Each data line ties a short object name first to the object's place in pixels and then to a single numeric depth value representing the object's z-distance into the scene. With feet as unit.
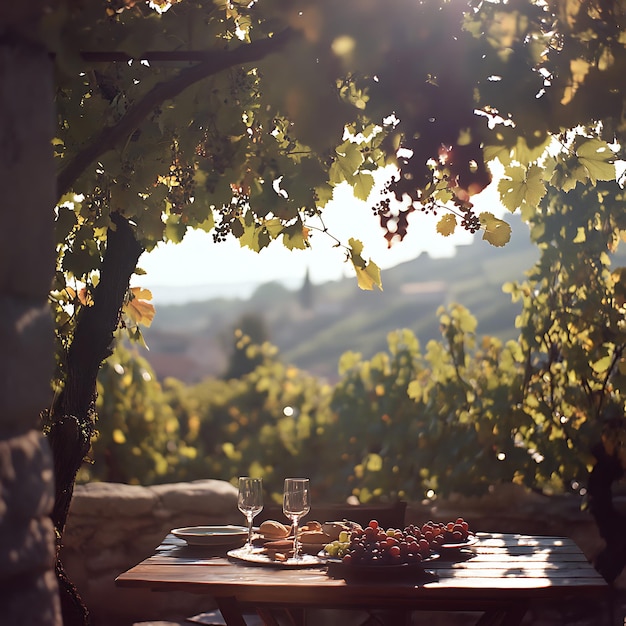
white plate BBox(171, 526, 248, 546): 9.22
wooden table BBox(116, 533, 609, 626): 7.14
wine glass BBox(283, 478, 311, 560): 8.66
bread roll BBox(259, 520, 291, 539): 9.43
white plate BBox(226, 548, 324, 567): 8.17
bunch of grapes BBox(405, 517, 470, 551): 8.79
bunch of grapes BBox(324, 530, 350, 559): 8.41
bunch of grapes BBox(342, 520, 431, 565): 7.61
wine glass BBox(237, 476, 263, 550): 9.10
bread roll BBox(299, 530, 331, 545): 9.00
